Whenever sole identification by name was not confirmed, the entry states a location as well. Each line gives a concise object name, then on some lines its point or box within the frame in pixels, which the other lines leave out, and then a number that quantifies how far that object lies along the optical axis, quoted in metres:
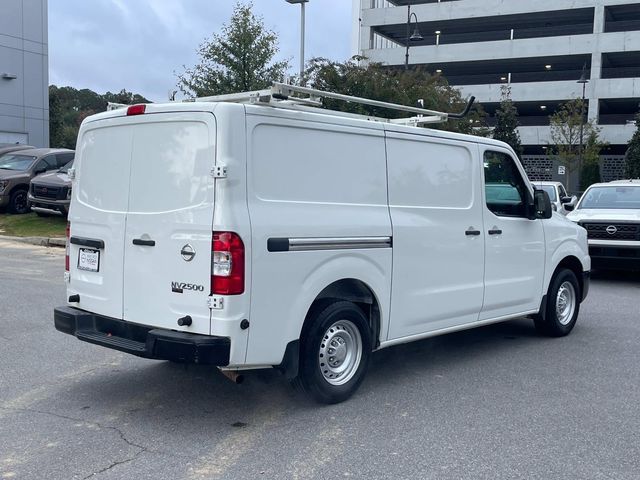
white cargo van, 4.64
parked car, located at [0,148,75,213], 18.92
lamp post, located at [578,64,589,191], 41.69
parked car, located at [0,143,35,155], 22.61
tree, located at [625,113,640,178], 40.78
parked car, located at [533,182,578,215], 13.53
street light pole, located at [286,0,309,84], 18.44
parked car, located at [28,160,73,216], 17.23
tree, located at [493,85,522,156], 40.03
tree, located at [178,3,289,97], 20.27
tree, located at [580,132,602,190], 42.91
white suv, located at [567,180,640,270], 12.27
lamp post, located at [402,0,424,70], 27.38
